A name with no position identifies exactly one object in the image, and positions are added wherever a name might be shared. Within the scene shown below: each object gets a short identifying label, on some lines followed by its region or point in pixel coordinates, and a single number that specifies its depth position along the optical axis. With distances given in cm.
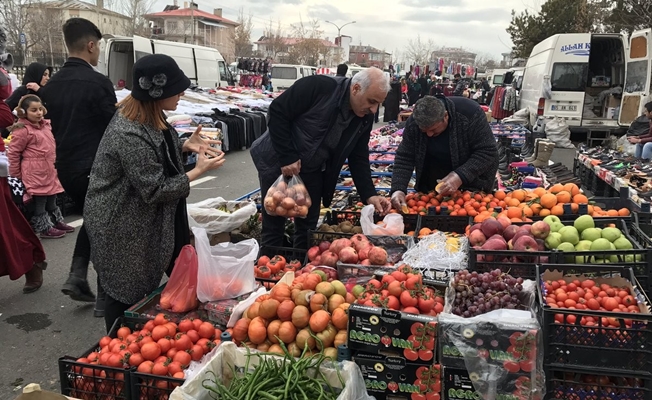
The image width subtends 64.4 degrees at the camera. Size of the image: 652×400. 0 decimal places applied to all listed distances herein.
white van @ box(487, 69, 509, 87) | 3253
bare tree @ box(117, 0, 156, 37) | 4088
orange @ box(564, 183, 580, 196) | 408
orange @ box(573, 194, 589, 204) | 394
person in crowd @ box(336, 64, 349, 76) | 1543
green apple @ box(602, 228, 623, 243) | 310
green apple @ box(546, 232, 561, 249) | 313
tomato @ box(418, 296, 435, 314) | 251
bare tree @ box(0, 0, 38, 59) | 3057
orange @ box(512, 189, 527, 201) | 433
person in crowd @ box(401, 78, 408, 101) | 2820
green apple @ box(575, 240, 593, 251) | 303
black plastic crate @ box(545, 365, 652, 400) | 223
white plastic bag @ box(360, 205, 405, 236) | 380
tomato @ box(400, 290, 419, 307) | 251
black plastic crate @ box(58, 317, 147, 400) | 241
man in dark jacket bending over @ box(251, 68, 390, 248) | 366
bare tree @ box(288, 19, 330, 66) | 5803
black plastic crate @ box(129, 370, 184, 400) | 233
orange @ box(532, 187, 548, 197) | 414
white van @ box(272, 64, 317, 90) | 2866
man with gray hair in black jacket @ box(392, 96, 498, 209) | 414
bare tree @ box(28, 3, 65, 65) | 3812
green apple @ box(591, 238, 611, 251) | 297
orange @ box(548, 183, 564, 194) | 413
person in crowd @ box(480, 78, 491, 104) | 2832
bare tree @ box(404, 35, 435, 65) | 8438
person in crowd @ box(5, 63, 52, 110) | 685
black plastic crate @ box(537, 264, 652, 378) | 218
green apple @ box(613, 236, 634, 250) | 301
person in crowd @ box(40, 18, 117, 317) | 409
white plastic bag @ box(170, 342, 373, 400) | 209
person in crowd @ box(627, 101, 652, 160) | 938
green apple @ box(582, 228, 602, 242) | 314
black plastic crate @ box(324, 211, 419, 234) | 432
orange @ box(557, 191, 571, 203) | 395
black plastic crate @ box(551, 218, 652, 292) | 278
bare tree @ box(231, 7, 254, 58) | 5777
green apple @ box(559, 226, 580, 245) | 314
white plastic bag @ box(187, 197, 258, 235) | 492
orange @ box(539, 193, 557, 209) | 391
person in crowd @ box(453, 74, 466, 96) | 2622
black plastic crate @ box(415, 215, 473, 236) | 399
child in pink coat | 602
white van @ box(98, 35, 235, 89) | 1725
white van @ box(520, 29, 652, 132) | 1276
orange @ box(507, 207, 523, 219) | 381
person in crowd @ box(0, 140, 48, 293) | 416
